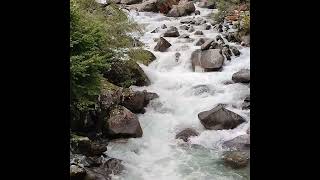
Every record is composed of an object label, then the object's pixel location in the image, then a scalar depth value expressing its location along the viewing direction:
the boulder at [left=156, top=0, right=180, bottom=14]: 23.27
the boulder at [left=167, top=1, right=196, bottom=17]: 22.22
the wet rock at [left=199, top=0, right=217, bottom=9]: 23.45
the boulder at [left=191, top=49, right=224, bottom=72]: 14.74
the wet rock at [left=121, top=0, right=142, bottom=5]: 25.14
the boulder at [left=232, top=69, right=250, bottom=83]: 13.54
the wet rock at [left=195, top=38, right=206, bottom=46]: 16.48
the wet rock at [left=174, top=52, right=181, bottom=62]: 15.61
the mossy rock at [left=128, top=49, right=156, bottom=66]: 12.12
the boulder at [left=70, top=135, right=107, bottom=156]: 9.09
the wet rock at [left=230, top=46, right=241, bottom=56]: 15.66
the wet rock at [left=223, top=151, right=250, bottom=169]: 9.40
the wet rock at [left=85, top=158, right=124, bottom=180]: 8.46
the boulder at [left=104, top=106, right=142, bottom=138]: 10.52
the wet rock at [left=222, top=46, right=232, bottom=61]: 15.40
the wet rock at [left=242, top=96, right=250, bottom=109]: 12.16
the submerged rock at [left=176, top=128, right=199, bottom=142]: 11.03
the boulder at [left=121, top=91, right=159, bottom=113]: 11.69
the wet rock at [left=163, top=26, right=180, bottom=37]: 17.92
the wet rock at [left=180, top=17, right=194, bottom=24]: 20.28
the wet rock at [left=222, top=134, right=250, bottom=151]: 10.34
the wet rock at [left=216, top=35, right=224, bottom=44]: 16.81
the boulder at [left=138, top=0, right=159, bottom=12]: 23.36
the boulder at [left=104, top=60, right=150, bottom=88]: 12.11
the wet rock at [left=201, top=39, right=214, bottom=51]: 15.53
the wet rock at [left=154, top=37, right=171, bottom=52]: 16.30
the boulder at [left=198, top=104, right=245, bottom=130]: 11.15
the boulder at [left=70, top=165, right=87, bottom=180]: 8.02
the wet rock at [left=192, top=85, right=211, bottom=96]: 13.23
